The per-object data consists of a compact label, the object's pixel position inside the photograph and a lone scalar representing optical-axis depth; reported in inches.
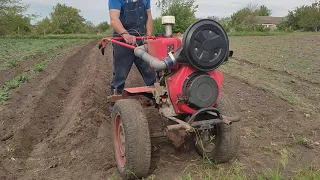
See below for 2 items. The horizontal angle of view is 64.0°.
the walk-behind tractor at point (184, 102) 90.0
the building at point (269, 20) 2421.4
